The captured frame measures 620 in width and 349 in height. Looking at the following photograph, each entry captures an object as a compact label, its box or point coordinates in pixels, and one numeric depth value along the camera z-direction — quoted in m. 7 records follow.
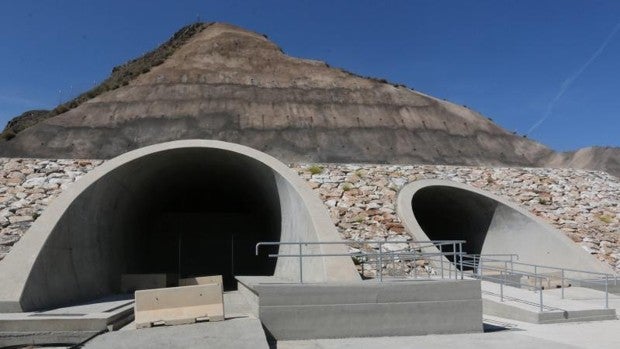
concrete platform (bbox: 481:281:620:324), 10.95
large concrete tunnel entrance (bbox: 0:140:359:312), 11.14
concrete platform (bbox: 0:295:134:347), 8.48
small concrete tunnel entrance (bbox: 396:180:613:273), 16.36
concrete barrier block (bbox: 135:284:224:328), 8.79
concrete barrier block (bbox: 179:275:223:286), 14.61
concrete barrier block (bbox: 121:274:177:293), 14.77
